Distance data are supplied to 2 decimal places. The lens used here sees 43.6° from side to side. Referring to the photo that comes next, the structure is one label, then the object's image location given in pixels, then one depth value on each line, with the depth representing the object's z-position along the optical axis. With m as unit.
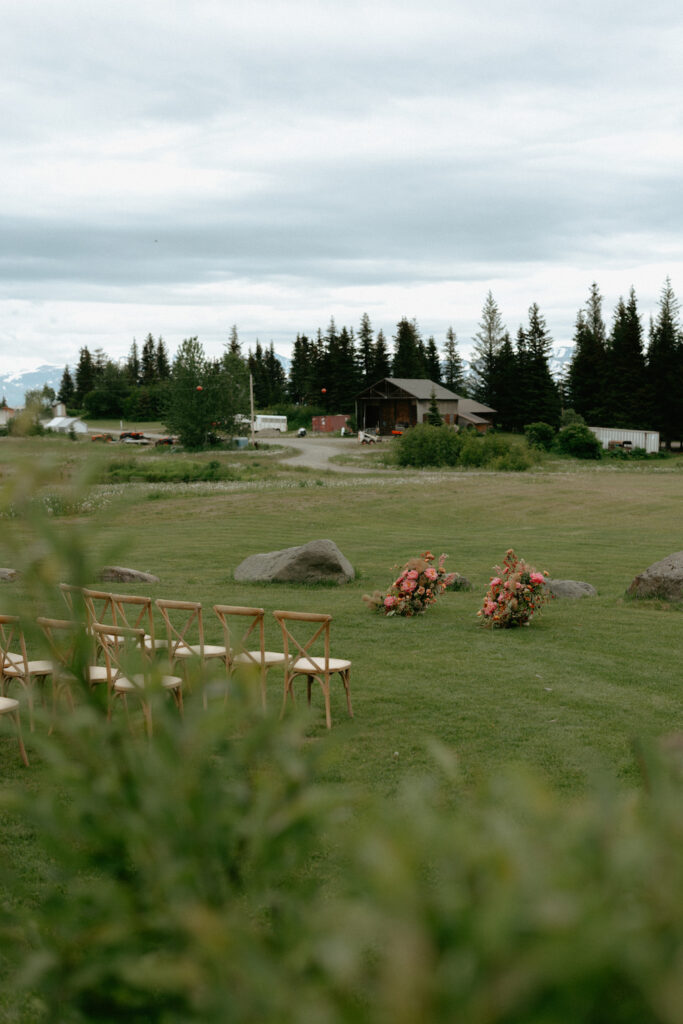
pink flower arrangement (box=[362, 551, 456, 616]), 11.87
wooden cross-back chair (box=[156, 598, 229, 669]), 7.37
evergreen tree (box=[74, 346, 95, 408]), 110.31
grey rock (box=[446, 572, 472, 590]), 14.55
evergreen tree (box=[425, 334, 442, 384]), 94.31
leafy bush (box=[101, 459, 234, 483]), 41.56
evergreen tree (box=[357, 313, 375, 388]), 88.62
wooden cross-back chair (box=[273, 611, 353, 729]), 7.14
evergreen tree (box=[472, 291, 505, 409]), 86.25
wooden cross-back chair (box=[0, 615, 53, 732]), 7.10
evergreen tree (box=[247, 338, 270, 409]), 101.62
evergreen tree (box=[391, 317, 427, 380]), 86.94
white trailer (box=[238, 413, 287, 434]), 85.88
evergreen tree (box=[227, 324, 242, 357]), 105.62
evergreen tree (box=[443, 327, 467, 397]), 97.99
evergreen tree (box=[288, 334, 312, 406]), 104.19
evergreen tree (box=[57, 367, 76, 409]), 110.13
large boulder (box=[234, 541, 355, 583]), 15.12
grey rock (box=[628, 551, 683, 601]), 12.66
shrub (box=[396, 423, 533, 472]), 46.72
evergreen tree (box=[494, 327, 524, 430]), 72.62
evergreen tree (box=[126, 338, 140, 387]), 112.61
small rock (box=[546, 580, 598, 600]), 13.49
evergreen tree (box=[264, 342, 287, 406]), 104.88
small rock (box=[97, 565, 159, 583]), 14.67
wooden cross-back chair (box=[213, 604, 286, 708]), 7.12
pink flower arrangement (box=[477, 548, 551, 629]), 10.90
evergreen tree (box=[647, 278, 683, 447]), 60.91
